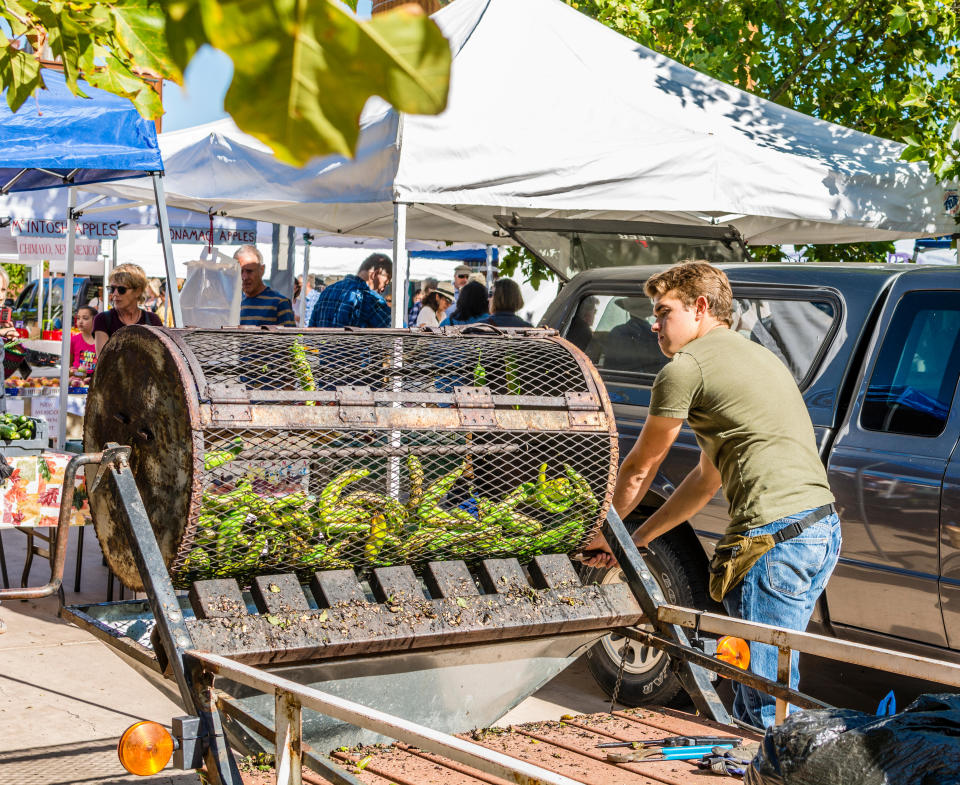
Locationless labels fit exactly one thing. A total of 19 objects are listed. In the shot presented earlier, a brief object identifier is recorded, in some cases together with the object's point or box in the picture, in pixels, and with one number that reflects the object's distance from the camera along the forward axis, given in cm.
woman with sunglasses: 785
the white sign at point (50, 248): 1196
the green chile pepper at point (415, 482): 322
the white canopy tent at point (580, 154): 631
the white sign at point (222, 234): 1207
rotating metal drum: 296
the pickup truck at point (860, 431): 427
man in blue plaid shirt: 748
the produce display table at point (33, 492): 568
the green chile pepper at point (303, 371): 321
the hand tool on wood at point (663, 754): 287
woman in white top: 1370
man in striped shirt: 872
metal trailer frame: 206
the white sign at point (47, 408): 859
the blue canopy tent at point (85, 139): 615
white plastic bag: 912
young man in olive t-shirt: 343
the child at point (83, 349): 955
